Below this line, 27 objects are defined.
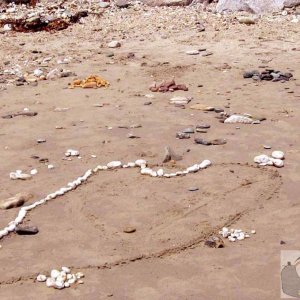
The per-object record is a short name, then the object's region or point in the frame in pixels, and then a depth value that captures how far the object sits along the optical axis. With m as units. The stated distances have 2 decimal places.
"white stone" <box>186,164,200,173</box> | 5.39
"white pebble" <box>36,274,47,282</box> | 3.91
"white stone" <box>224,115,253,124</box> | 6.60
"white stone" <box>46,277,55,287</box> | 3.85
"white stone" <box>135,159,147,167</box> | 5.55
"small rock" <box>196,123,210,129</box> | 6.48
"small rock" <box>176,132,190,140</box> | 6.21
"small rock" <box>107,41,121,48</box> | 10.54
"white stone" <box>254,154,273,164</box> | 5.51
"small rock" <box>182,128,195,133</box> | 6.36
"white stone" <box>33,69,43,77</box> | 9.06
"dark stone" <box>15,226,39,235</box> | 4.49
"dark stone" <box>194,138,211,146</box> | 6.02
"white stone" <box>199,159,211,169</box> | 5.46
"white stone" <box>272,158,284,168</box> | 5.42
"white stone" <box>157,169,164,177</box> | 5.36
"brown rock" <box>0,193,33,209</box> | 4.87
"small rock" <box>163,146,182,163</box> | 5.64
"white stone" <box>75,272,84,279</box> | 3.93
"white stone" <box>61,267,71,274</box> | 3.97
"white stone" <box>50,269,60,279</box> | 3.92
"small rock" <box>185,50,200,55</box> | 9.72
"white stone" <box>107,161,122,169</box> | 5.57
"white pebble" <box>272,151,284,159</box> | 5.57
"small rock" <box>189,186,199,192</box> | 5.05
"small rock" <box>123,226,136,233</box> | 4.46
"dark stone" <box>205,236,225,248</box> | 4.21
